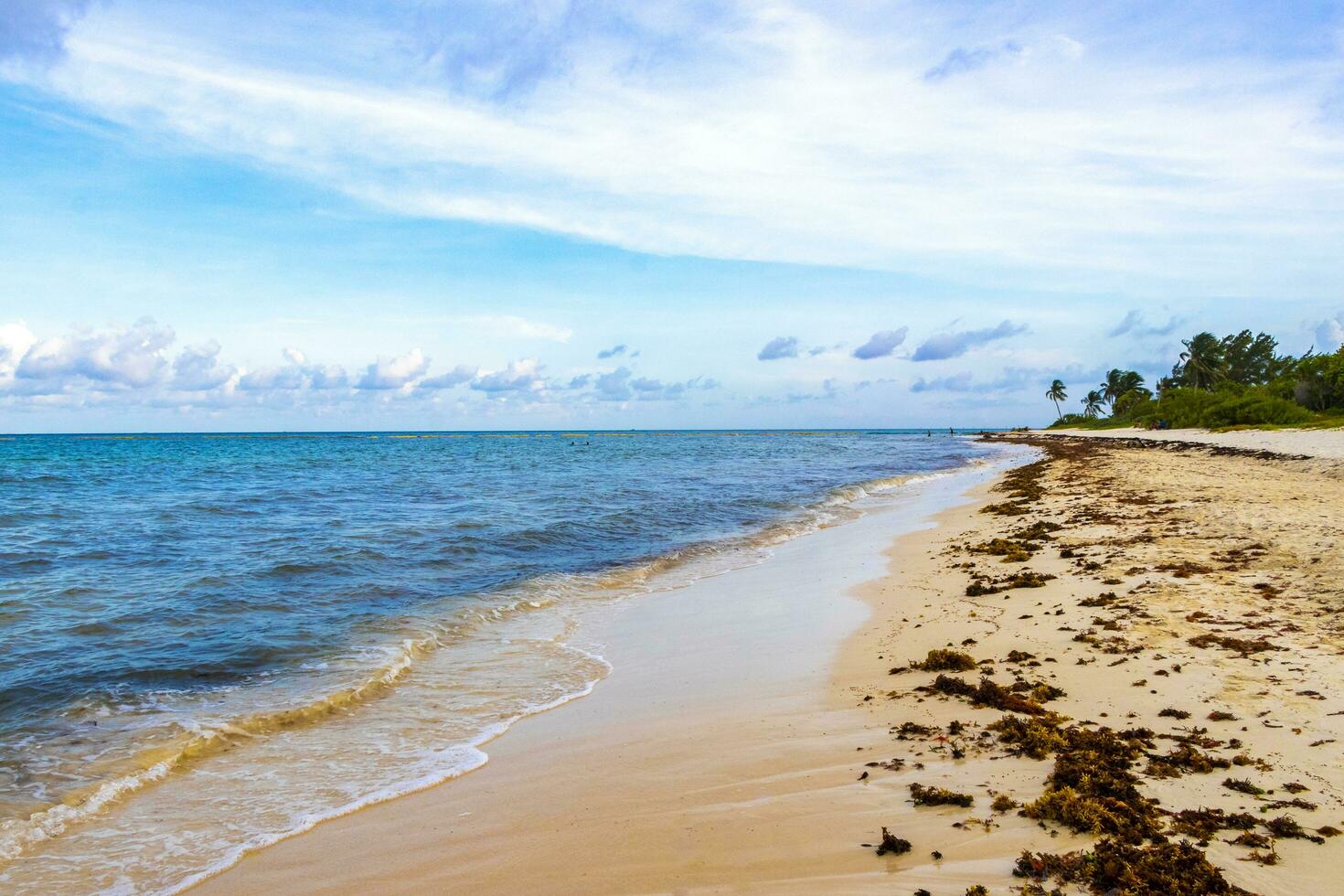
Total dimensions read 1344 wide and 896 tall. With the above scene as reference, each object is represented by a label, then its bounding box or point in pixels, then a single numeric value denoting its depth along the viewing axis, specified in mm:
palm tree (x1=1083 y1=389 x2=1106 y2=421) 148625
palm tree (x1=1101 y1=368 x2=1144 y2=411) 130000
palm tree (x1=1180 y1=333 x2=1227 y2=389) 100312
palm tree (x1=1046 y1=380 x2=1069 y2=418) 161625
